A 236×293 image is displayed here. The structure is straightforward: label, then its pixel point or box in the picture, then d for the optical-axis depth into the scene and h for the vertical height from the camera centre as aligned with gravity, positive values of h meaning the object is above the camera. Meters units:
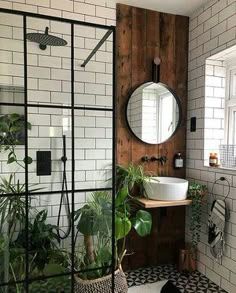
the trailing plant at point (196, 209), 2.34 -0.66
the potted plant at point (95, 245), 1.77 -0.75
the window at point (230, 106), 2.53 +0.34
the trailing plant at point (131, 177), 2.41 -0.37
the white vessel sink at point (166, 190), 2.27 -0.45
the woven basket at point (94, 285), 1.79 -1.03
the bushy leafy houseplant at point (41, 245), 1.59 -0.68
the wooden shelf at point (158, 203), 2.24 -0.56
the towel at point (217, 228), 2.20 -0.76
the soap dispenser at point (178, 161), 2.71 -0.23
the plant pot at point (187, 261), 2.49 -1.17
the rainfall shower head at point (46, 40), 1.67 +0.63
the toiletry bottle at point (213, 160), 2.42 -0.19
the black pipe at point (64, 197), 1.69 -0.39
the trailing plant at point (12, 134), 1.58 +0.01
